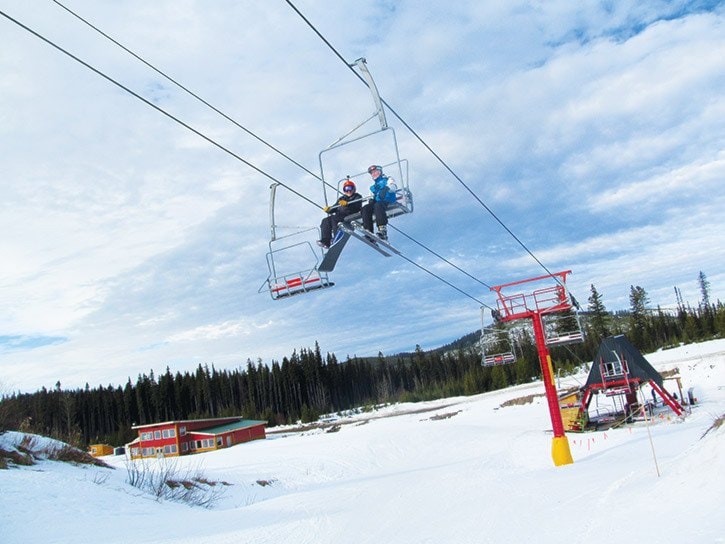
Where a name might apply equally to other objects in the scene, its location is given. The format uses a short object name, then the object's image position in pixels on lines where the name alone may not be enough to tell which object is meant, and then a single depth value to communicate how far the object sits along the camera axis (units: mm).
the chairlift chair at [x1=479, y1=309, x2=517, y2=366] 21245
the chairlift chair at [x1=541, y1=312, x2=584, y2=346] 20703
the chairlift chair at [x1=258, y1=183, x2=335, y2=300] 11766
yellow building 65188
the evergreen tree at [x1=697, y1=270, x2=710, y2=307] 173125
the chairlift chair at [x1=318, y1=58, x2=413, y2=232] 9914
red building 56031
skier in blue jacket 11586
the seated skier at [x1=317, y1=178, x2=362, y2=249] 11867
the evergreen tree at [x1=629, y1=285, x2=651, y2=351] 92231
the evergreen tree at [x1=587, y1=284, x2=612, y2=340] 99075
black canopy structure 28922
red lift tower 19578
